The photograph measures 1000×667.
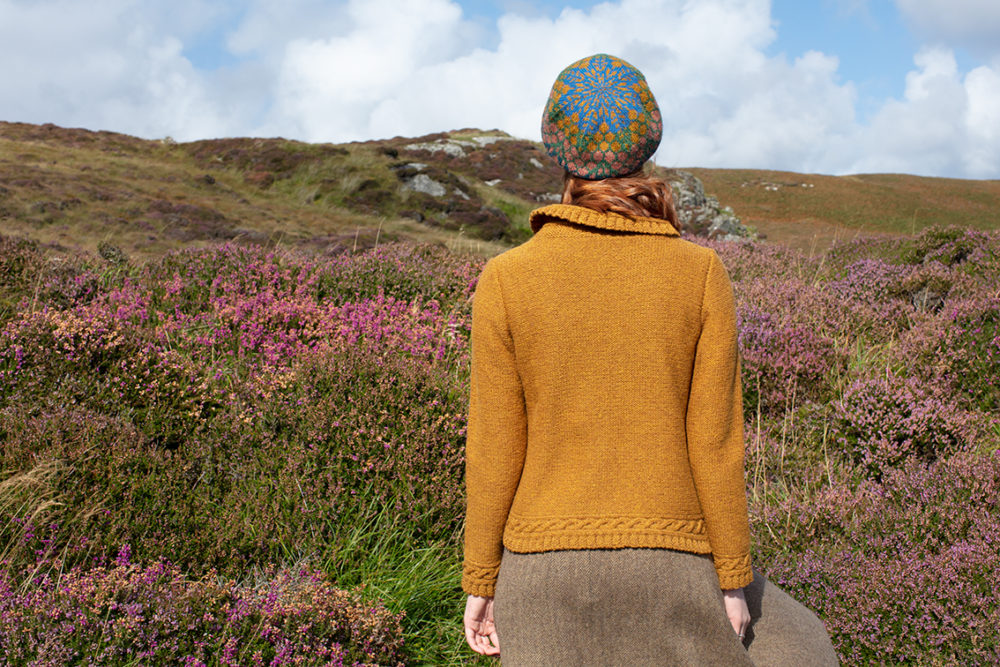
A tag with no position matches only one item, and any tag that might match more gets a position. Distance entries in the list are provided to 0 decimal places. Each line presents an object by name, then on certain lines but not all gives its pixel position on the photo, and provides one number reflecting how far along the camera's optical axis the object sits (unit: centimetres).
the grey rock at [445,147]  3588
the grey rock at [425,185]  2594
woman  151
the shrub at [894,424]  451
